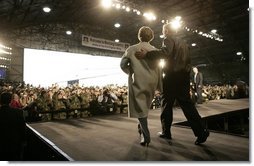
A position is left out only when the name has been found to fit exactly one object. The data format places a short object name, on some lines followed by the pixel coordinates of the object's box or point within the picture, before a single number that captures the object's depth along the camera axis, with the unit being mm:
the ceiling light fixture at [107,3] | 8220
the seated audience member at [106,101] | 6578
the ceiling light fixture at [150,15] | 9547
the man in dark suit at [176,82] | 2496
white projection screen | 13836
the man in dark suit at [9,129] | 2574
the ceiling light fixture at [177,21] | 10266
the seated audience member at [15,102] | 5180
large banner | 11305
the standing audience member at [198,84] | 7180
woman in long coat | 2434
